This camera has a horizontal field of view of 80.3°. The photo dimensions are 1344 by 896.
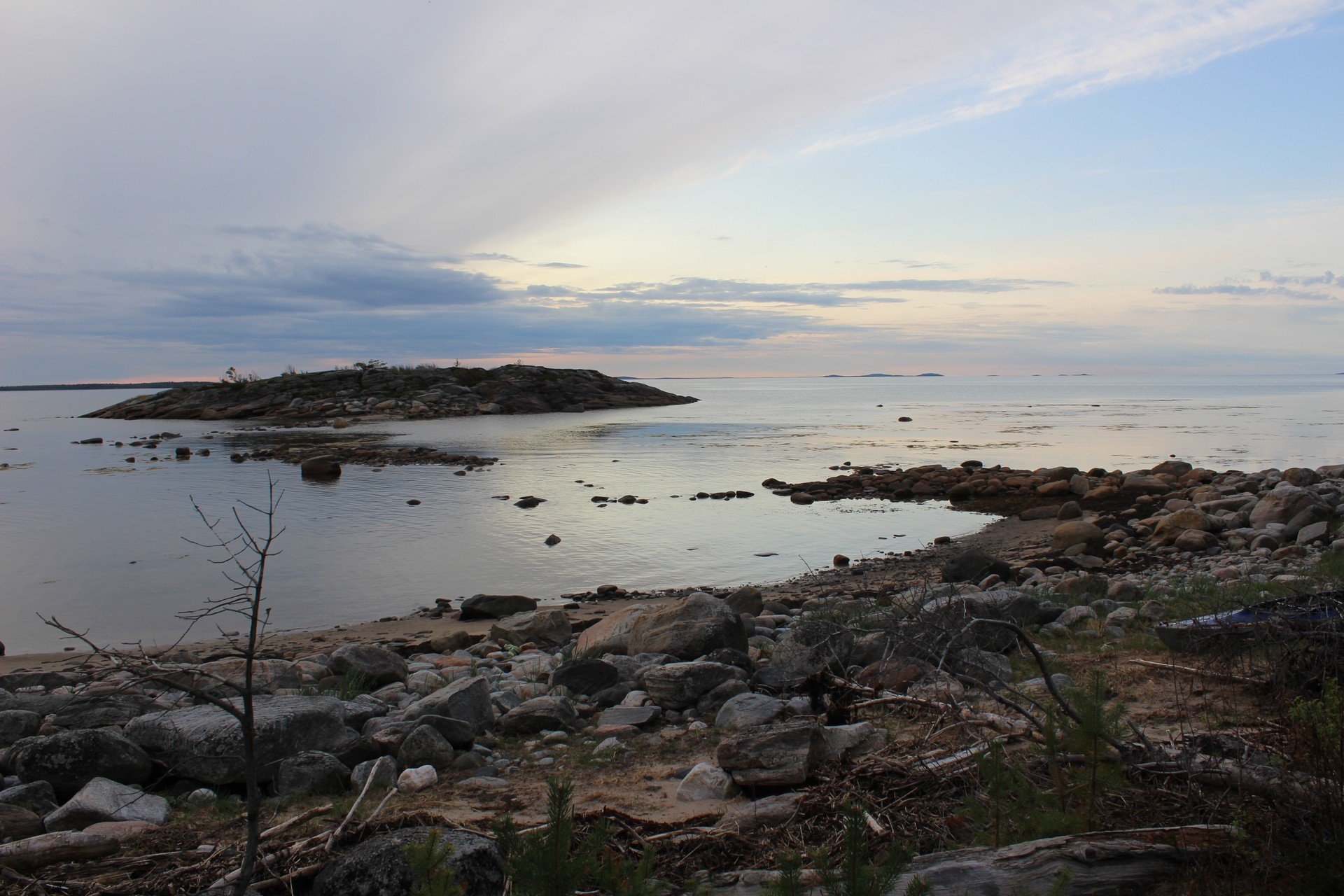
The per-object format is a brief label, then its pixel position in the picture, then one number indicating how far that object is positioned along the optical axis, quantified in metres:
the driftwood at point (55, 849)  3.46
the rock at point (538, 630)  9.58
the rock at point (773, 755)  4.12
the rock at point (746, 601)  10.62
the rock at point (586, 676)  6.60
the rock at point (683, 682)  6.10
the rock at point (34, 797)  4.23
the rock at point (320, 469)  29.42
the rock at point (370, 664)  7.51
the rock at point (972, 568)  12.28
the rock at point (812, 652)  6.12
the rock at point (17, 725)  5.45
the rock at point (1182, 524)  14.51
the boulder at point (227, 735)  4.71
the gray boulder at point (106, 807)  4.04
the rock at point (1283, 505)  13.80
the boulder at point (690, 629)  7.42
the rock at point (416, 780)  4.59
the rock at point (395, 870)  2.95
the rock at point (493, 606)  11.87
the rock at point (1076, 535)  15.00
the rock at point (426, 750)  4.94
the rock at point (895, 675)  5.58
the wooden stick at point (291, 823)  3.31
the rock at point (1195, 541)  13.77
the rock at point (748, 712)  5.34
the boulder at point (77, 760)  4.54
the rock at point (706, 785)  4.27
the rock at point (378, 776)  4.61
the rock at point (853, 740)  4.40
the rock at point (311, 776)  4.50
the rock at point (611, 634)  8.10
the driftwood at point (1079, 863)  2.68
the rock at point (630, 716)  5.77
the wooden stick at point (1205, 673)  4.63
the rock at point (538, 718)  5.70
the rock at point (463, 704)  5.50
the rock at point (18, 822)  3.91
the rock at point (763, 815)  3.54
